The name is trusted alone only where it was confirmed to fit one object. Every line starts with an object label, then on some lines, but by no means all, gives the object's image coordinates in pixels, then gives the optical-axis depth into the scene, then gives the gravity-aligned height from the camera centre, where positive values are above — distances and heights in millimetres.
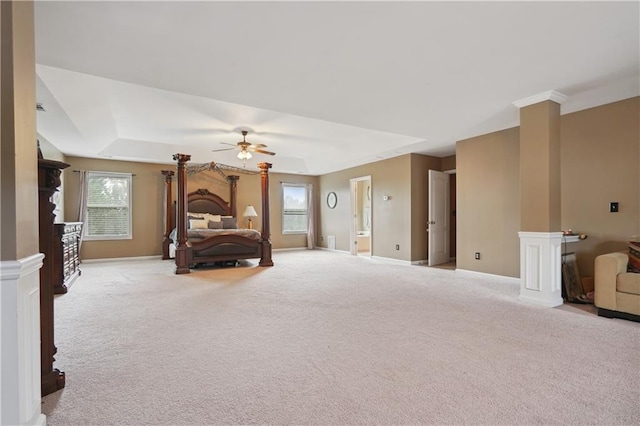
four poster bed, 5863 -383
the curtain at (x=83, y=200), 6827 +286
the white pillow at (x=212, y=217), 7686 -125
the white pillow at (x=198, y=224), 7236 -273
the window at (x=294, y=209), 9420 +71
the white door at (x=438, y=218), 6637 -179
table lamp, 8455 -35
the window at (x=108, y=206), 7090 +158
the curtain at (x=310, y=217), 9641 -179
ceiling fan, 5770 +1203
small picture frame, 9148 +327
